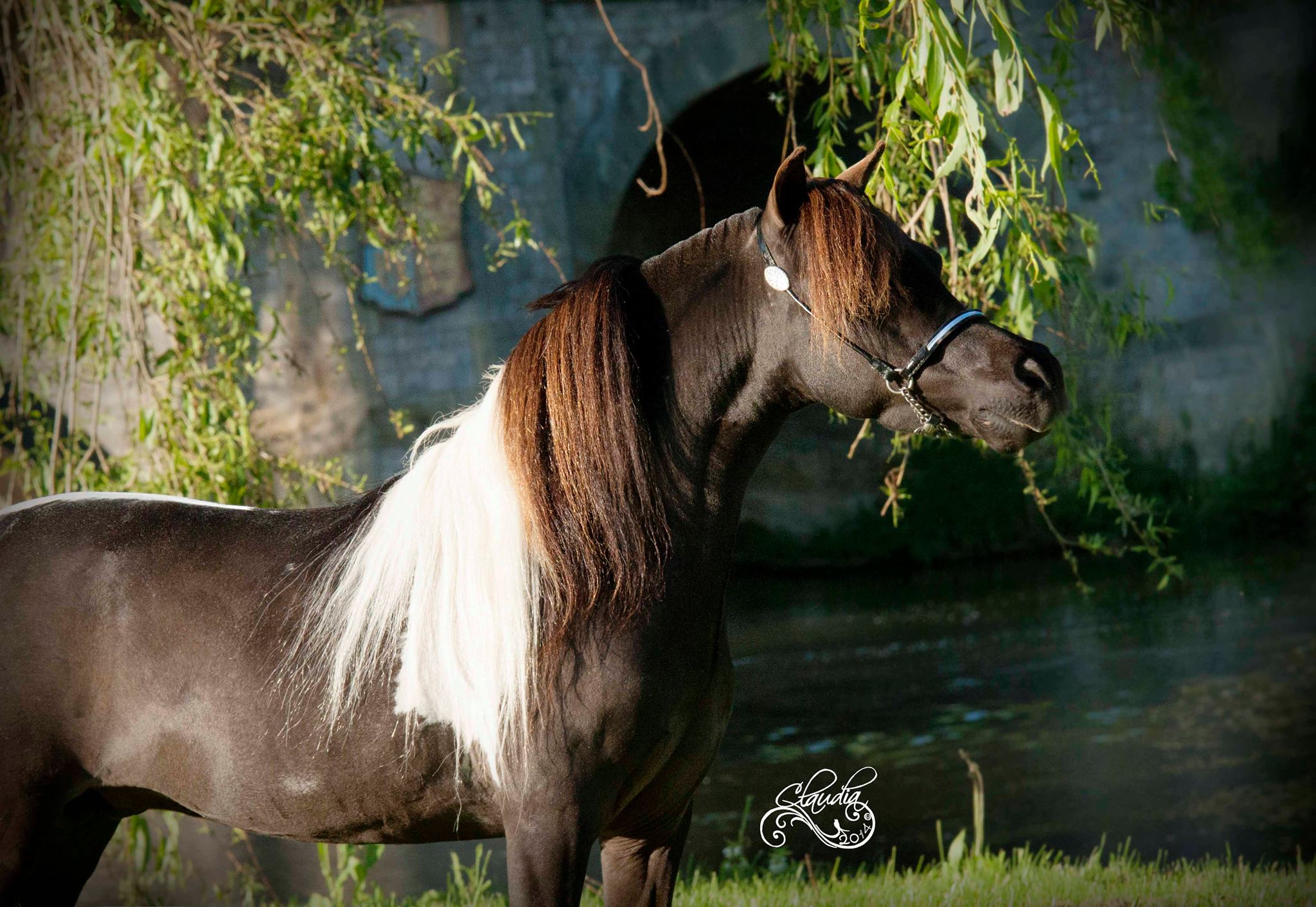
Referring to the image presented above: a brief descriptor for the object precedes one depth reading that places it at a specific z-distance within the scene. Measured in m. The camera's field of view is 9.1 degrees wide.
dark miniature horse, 8.92
